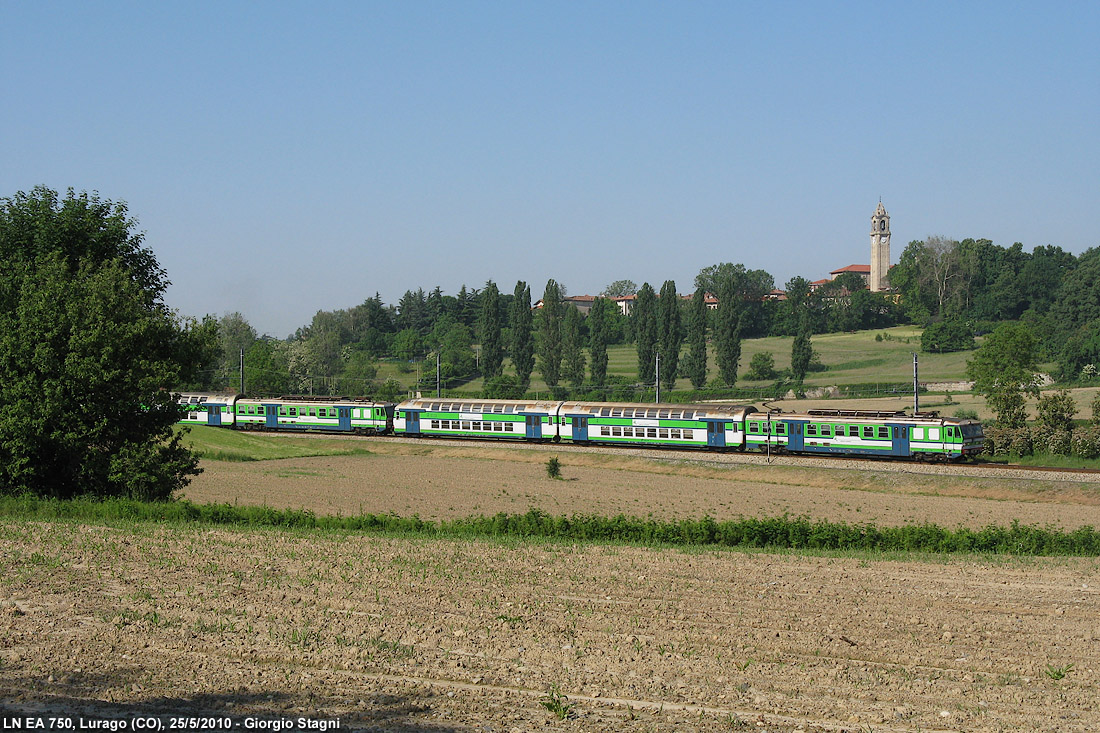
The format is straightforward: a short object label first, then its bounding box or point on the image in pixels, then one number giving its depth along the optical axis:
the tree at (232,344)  130.12
